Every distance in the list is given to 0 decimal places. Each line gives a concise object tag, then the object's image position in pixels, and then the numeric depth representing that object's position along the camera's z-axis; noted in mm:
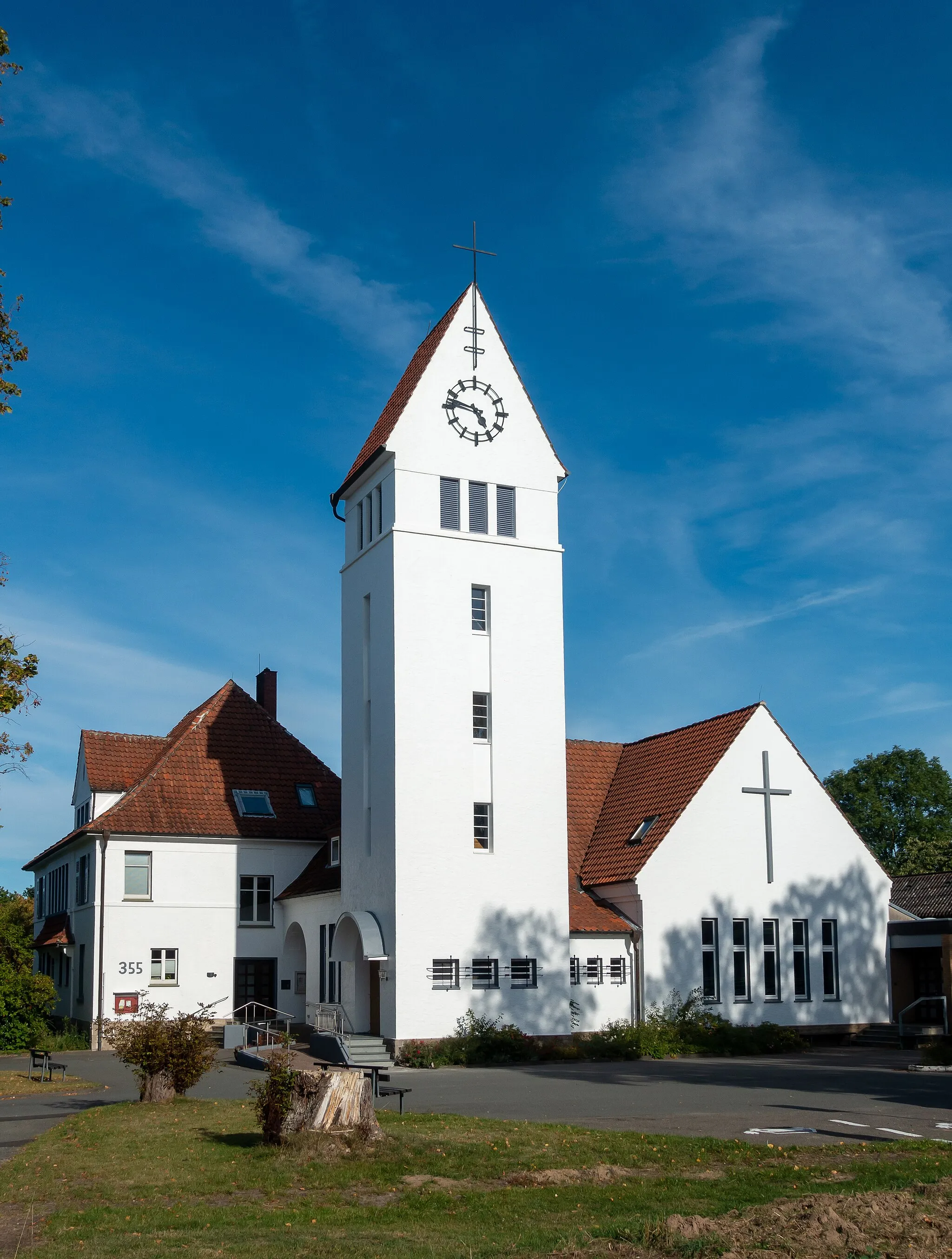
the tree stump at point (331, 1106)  14672
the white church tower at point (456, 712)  30875
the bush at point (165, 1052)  19484
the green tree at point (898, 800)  68750
